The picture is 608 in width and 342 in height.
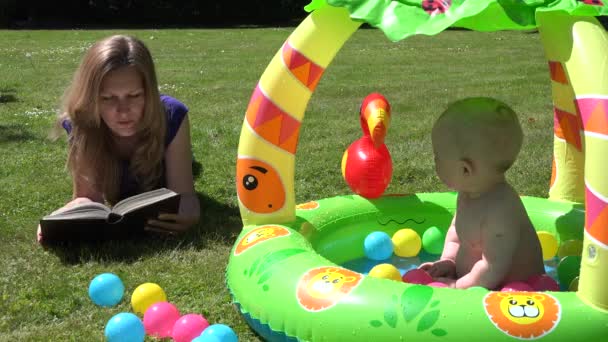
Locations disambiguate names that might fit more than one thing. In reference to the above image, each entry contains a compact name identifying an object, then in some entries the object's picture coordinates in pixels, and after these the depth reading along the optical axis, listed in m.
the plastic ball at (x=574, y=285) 2.85
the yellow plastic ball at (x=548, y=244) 3.43
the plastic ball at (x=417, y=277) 2.85
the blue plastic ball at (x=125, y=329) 2.47
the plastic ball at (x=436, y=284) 2.71
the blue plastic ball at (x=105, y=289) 2.90
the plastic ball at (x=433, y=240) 3.54
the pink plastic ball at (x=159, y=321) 2.63
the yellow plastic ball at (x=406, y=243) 3.53
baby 2.63
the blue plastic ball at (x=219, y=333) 2.35
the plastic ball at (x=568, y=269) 2.98
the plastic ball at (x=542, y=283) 2.78
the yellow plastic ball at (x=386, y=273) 2.80
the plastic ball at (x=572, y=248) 3.29
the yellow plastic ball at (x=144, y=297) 2.86
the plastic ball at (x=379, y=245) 3.45
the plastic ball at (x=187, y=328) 2.53
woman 3.64
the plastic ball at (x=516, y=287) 2.66
